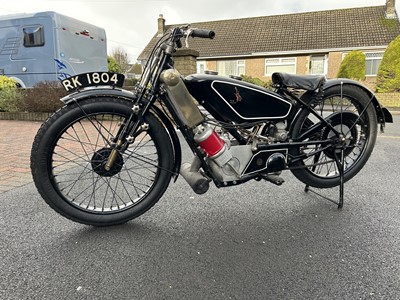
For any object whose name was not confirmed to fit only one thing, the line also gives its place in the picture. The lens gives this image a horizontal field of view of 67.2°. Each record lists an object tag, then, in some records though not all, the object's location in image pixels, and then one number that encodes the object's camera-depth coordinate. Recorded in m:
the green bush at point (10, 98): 7.31
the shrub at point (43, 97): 6.93
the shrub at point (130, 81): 13.40
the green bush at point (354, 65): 13.50
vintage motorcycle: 1.90
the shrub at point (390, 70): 11.45
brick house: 16.55
